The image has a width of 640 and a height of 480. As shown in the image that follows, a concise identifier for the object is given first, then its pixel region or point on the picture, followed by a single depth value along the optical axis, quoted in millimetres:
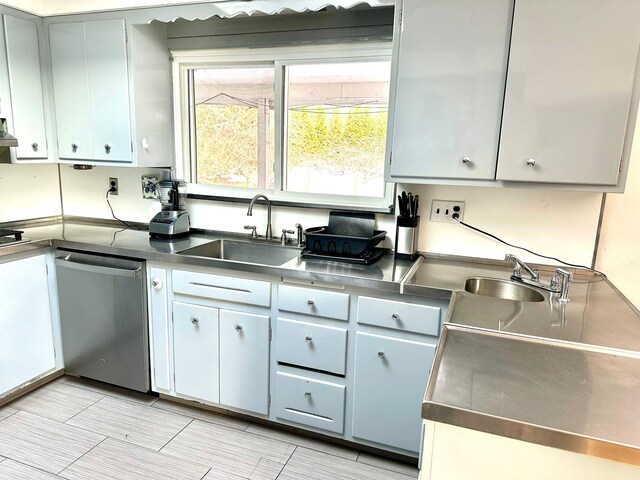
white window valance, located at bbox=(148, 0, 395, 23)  1914
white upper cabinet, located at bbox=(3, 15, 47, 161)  2391
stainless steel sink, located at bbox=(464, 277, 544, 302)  1828
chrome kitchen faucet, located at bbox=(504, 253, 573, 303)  1638
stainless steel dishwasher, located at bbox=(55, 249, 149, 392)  2268
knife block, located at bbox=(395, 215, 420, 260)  2129
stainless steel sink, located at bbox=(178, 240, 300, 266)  2385
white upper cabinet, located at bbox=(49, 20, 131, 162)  2396
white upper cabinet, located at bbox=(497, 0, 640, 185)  1538
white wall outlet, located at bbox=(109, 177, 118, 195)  2881
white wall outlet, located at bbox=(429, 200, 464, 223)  2150
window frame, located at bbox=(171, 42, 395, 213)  2281
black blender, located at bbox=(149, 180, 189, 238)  2506
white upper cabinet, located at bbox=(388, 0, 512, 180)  1690
